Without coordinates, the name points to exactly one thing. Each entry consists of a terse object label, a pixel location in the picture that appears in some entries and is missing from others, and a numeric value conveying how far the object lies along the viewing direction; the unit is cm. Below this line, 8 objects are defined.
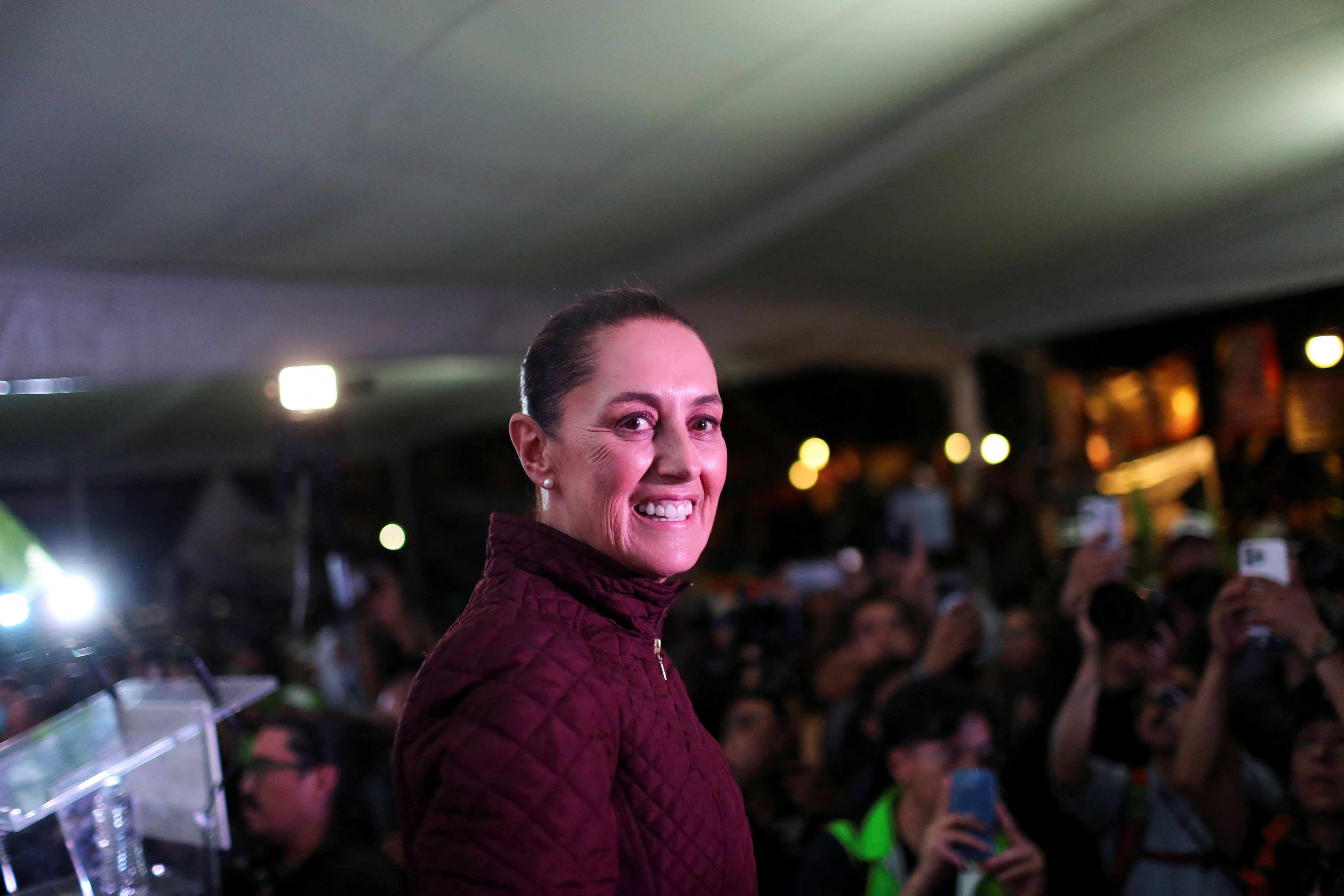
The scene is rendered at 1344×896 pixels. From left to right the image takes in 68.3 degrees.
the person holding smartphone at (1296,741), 193
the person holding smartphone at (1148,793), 219
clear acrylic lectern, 163
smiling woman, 84
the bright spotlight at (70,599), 236
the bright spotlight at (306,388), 416
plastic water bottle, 171
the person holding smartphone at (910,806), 212
